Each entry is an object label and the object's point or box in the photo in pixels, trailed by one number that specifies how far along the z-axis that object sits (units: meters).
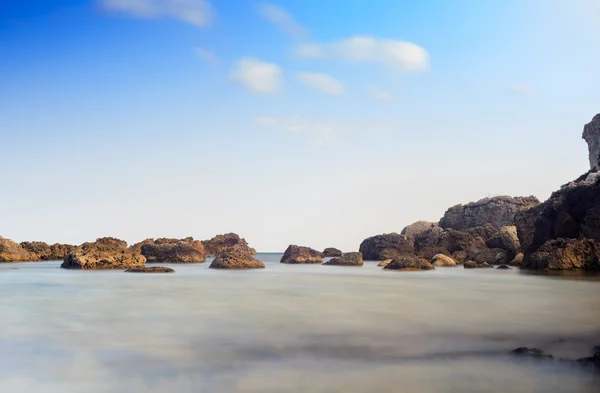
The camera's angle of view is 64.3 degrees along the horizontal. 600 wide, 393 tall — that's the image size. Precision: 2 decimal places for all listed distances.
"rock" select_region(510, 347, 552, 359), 4.74
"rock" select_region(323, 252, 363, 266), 32.66
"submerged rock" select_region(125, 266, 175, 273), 21.58
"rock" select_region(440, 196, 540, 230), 47.41
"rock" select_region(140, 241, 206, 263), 37.72
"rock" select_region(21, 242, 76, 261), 44.69
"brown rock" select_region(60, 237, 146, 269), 24.88
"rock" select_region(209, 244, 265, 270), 26.33
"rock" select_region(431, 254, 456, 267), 29.48
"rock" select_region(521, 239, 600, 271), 19.83
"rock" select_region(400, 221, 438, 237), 55.41
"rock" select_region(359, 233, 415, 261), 42.34
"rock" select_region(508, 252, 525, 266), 27.10
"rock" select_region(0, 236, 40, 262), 37.31
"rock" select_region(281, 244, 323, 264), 39.44
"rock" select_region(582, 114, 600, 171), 42.97
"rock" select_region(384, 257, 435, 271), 24.94
